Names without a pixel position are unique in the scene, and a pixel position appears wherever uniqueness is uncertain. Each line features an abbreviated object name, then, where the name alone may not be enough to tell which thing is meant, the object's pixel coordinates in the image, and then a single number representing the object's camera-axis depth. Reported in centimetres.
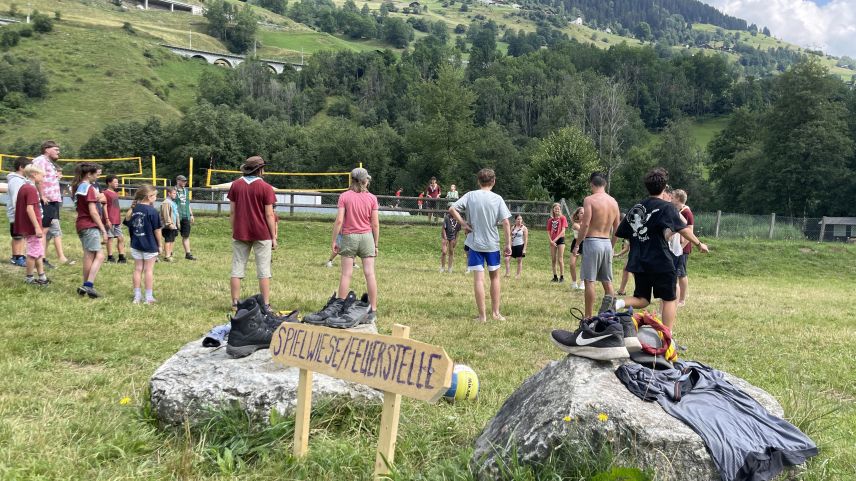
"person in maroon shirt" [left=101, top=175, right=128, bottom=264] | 1164
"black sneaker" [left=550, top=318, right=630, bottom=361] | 351
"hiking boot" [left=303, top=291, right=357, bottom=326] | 512
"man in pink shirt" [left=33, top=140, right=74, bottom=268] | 997
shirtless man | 764
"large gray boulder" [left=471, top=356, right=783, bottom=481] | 295
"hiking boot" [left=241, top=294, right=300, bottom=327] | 450
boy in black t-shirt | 617
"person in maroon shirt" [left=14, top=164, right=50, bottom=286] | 850
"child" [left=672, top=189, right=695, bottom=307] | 935
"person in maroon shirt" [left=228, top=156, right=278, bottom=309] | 721
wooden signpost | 299
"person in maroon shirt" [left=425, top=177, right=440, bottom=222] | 2271
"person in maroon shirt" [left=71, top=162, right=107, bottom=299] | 850
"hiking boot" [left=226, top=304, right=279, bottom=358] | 428
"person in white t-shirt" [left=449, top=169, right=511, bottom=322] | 772
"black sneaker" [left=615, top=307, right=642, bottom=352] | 362
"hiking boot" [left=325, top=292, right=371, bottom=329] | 507
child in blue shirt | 818
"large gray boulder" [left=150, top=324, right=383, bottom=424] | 384
